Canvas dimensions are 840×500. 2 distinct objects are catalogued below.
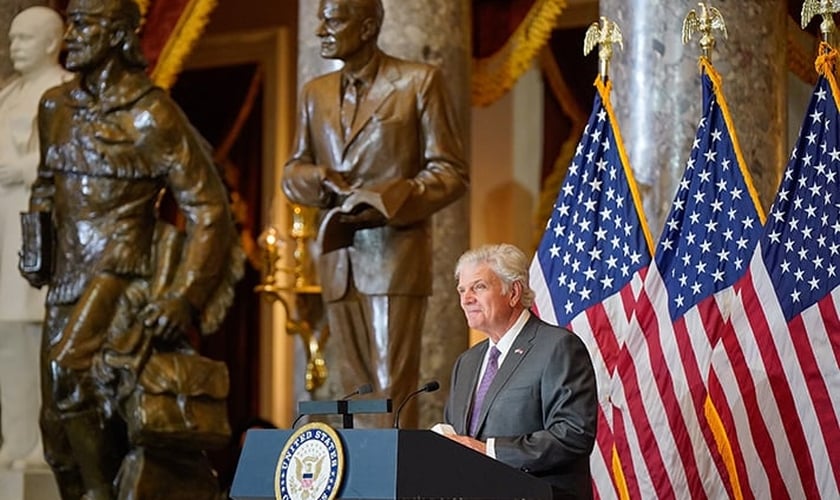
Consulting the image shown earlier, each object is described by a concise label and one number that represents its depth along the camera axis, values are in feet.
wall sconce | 51.23
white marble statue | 41.08
